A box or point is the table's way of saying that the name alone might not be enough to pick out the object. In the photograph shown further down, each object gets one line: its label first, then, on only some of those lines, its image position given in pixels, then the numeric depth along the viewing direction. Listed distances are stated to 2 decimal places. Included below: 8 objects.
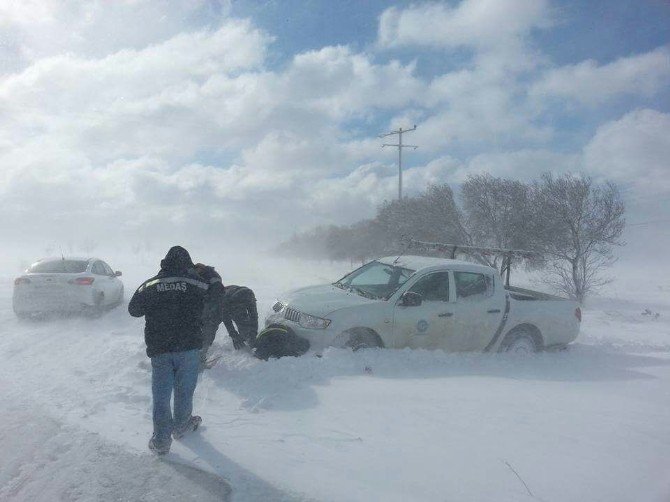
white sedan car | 10.81
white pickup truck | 6.91
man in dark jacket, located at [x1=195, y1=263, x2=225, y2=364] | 5.24
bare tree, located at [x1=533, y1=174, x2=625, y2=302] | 23.75
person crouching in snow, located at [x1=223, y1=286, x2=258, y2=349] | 7.38
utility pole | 37.89
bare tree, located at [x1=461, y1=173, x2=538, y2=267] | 25.03
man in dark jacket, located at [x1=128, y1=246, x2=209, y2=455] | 4.23
